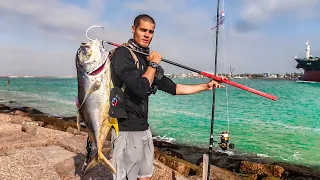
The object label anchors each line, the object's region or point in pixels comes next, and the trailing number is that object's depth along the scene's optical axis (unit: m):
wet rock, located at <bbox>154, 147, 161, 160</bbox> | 8.29
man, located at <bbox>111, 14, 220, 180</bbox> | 3.01
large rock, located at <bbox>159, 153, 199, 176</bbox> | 7.53
